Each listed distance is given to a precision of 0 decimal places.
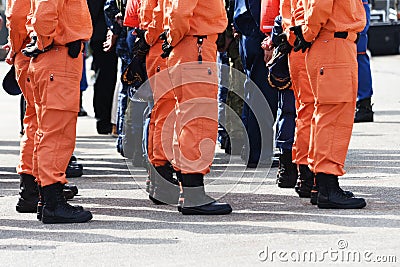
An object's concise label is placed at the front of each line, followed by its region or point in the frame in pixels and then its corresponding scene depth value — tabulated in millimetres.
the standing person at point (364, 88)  20921
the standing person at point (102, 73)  19828
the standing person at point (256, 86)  15564
